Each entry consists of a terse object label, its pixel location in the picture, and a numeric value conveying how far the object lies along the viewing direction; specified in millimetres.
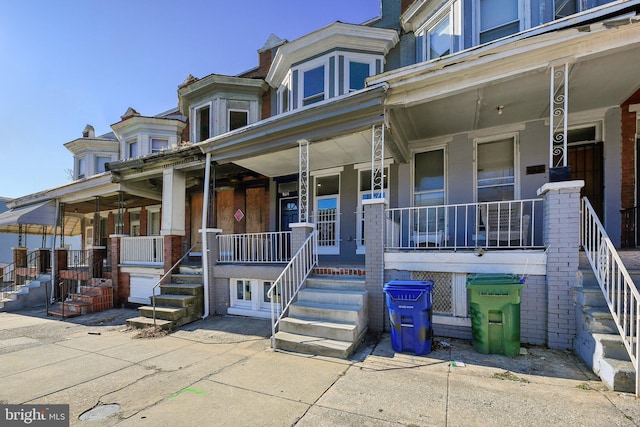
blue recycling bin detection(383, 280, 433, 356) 4281
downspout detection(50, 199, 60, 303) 10855
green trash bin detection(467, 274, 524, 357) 4098
